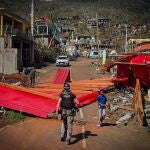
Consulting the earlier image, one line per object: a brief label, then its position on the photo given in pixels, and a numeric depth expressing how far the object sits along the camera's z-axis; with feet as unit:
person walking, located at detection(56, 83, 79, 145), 28.63
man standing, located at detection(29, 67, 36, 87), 60.89
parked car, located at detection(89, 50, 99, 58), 173.96
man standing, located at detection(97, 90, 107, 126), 35.65
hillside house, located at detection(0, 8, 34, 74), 83.90
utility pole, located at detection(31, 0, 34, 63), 110.75
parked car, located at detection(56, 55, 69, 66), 113.71
